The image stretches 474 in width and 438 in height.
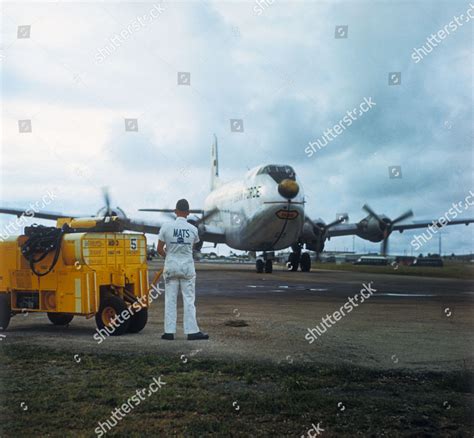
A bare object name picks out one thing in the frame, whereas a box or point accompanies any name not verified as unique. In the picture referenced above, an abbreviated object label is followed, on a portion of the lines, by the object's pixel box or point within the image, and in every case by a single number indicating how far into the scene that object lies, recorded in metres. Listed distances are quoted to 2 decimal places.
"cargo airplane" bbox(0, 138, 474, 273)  30.75
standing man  9.57
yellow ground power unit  10.18
